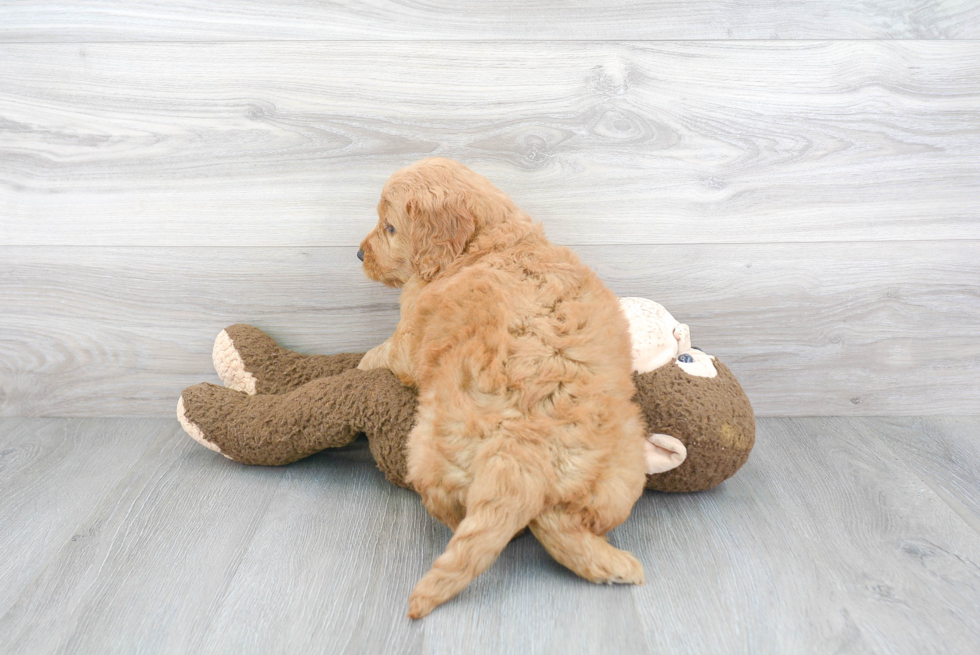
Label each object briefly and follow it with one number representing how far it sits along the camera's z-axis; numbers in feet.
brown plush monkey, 4.24
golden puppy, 3.27
